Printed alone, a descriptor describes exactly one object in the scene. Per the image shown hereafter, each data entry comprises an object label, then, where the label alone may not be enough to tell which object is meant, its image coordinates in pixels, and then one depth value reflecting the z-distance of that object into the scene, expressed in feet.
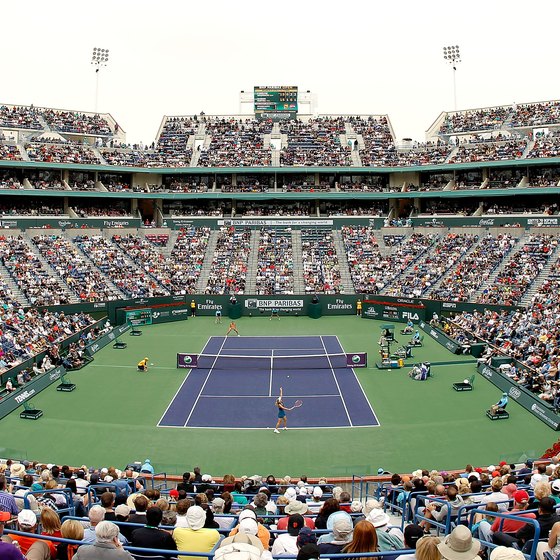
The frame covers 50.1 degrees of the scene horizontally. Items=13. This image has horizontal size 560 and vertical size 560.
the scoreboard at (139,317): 154.24
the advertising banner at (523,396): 79.21
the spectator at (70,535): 20.98
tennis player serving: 77.68
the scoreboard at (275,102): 258.57
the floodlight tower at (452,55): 253.51
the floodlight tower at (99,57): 247.91
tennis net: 111.24
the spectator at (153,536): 22.10
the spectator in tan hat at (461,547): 18.25
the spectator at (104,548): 18.56
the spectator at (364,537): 18.99
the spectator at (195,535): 23.17
